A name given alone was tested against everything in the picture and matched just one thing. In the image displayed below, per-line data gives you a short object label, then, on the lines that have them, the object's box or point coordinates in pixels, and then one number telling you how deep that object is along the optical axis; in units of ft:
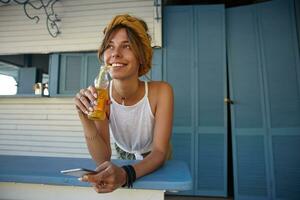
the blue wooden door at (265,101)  10.61
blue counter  2.72
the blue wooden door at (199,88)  11.41
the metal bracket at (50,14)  13.78
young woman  2.91
